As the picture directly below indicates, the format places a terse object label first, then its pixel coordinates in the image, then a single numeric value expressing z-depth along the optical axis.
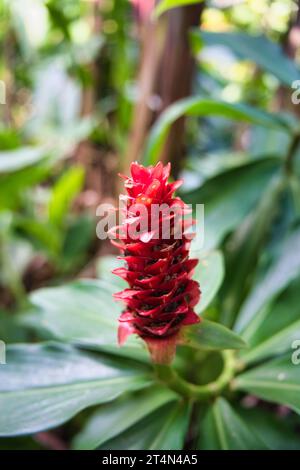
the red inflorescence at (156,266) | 0.44
